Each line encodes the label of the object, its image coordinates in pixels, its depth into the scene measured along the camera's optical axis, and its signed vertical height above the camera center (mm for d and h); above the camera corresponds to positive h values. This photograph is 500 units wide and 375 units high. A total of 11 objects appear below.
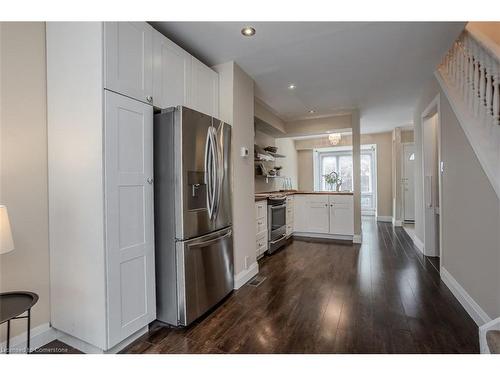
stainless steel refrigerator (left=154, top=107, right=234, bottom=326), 1926 -232
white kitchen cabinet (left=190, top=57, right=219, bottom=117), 2377 +1040
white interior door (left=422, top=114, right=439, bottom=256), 3662 -16
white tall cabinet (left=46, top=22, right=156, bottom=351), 1559 -67
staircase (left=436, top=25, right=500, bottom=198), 1879 +823
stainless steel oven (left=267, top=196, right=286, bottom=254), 3982 -629
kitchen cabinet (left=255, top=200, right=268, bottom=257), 3641 -652
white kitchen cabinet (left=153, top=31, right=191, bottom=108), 1960 +1013
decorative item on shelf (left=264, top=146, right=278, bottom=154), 5196 +822
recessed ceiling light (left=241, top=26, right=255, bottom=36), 2141 +1426
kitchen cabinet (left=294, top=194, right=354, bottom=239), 4758 -607
